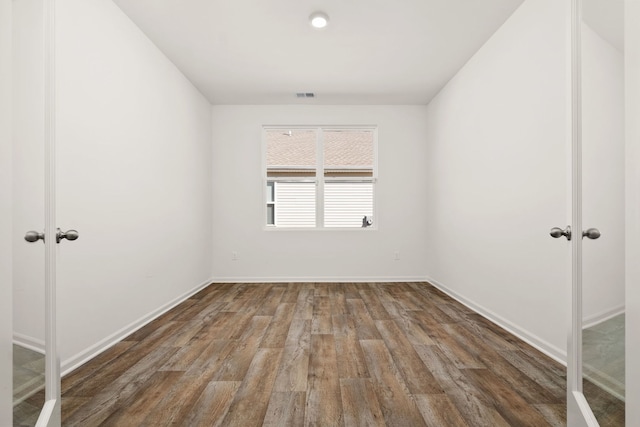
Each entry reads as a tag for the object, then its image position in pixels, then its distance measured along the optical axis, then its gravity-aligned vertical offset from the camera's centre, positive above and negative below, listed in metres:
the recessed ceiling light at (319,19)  2.74 +1.74
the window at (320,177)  5.06 +0.59
